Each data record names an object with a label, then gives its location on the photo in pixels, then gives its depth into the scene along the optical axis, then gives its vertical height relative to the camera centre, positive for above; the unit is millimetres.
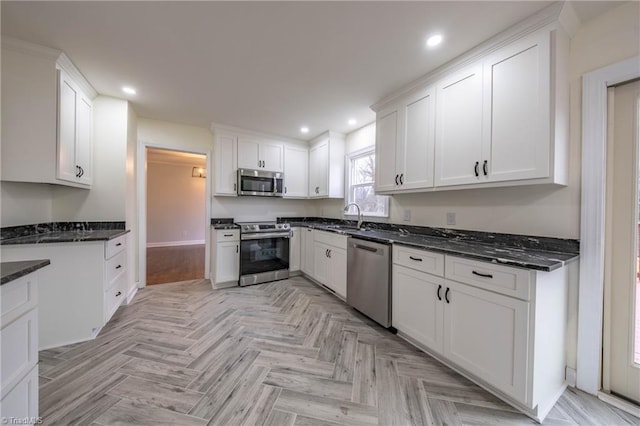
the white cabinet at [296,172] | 4277 +766
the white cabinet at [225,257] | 3426 -716
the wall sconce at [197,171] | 7176 +1235
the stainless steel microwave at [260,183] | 3768 +488
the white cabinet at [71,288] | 1947 -721
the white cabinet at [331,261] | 2961 -699
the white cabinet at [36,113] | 1904 +840
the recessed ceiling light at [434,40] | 1755 +1366
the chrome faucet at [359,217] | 3412 -73
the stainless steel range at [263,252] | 3539 -669
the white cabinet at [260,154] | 3861 +1000
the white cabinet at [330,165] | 3902 +818
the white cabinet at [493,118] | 1507 +768
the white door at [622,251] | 1467 -235
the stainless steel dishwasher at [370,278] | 2238 -712
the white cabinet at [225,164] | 3668 +764
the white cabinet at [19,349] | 930 -625
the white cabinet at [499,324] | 1317 -735
